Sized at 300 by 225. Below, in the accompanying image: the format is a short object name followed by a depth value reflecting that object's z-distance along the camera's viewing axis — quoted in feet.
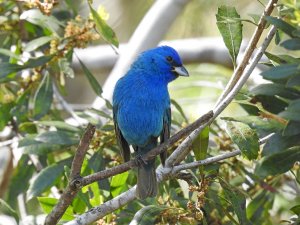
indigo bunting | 27.58
